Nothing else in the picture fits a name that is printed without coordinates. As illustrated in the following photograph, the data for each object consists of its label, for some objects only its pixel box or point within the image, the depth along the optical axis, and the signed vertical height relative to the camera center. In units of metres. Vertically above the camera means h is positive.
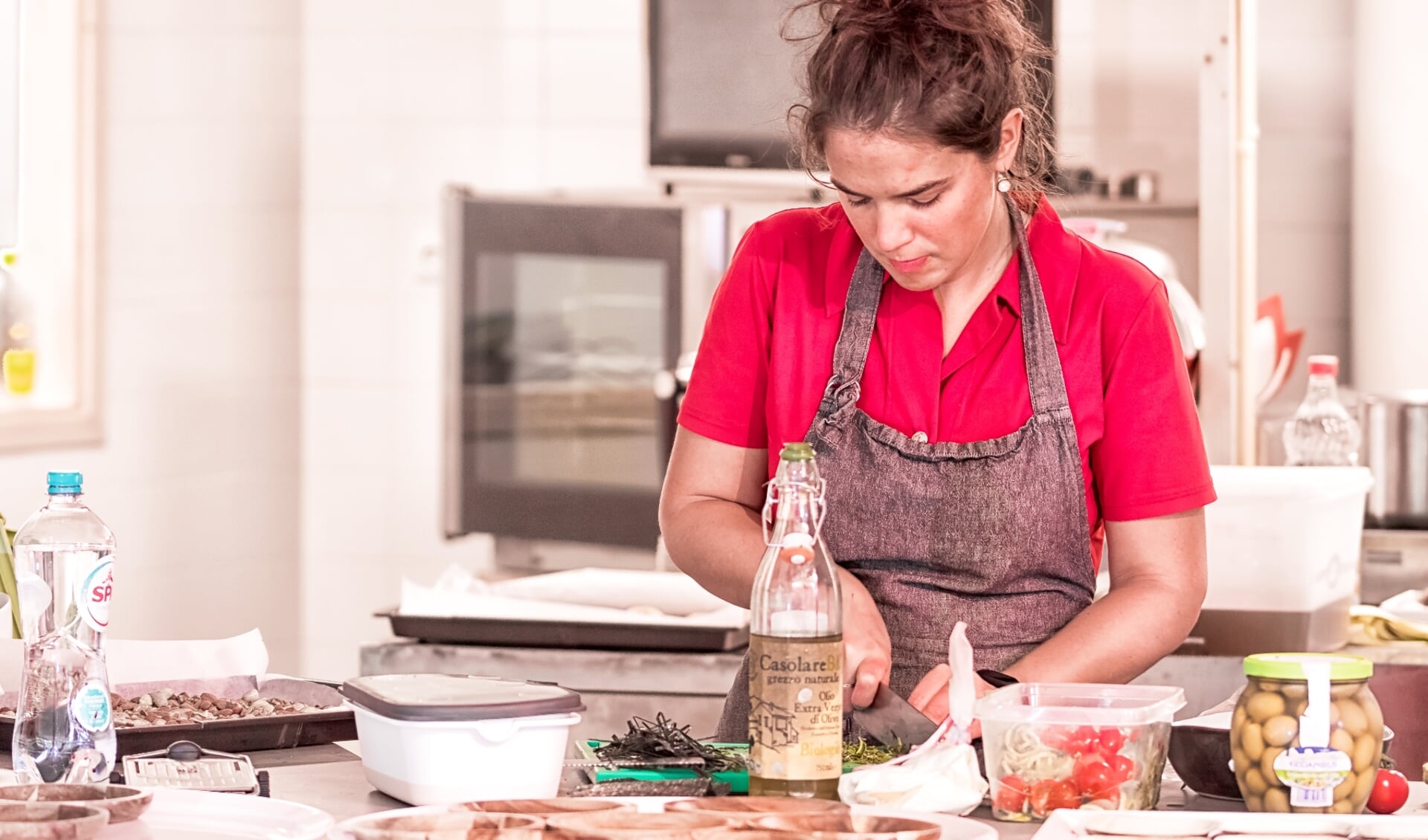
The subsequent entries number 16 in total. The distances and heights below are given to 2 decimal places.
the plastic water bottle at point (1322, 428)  5.32 -0.09
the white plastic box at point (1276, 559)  4.50 -0.30
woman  3.66 -0.04
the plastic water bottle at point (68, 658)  3.32 -0.29
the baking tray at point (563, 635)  4.55 -0.44
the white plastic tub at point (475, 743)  3.20 -0.34
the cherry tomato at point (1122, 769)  3.20 -0.36
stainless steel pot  5.25 -0.16
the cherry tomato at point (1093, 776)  3.20 -0.37
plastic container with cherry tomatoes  3.20 -0.35
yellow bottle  7.17 +0.09
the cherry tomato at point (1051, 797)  3.20 -0.39
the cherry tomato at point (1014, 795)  3.20 -0.39
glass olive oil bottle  3.16 -0.25
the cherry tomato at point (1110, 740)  3.21 -0.34
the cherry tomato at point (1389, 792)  3.22 -0.39
